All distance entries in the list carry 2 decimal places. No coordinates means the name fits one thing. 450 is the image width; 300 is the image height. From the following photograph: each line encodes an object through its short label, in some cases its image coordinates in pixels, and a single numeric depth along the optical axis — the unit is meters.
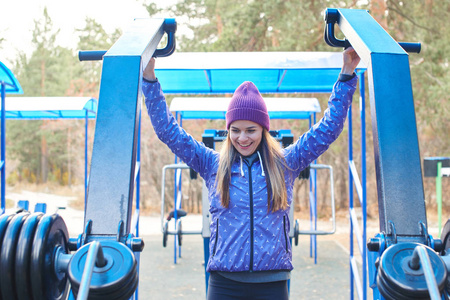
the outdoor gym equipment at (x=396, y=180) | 1.21
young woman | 1.95
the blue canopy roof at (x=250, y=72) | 4.12
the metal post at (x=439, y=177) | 7.71
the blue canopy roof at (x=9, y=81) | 4.77
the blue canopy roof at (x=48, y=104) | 7.04
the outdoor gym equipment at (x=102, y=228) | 1.25
